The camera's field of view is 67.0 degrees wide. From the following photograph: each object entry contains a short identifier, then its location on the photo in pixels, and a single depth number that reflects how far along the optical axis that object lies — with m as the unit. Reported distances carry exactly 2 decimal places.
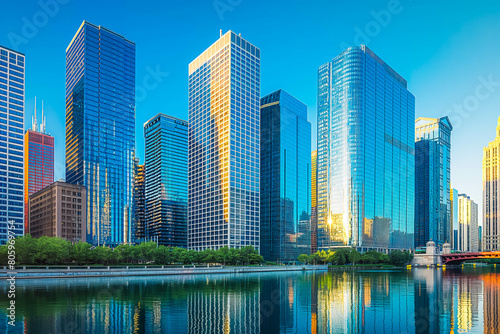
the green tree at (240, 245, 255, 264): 161.88
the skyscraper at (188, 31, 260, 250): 196.62
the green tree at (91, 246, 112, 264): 114.69
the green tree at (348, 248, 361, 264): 196.00
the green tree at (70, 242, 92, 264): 111.69
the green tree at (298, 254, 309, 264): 197.62
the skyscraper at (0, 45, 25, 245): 186.88
